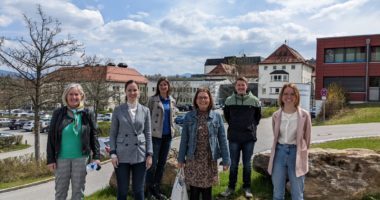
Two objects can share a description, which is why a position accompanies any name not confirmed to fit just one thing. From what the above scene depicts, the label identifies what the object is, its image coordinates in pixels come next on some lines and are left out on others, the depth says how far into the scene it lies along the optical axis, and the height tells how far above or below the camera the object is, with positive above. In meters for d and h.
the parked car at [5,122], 57.52 -4.72
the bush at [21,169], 13.89 -3.02
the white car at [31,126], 45.87 -4.52
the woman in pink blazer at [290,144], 4.98 -0.65
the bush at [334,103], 29.66 -0.56
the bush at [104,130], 33.59 -3.45
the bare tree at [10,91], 18.02 +0.03
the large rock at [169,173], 7.17 -1.51
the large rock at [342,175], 6.11 -1.31
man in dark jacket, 6.16 -0.46
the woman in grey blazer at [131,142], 5.09 -0.67
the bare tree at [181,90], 75.62 +0.81
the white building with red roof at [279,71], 74.75 +4.87
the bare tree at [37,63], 17.61 +1.34
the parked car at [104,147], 17.02 -2.52
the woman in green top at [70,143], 4.91 -0.67
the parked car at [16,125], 55.01 -4.84
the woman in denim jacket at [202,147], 5.24 -0.74
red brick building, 35.91 +3.11
